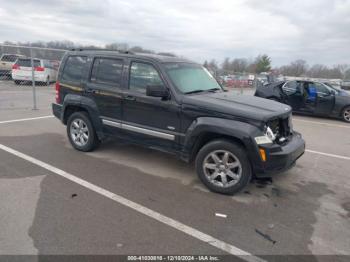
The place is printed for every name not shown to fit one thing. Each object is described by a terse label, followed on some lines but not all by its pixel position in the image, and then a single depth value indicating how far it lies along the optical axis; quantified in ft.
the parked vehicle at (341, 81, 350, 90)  108.36
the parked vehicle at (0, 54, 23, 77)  57.72
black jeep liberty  12.62
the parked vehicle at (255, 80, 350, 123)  35.94
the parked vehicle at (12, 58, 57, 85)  53.21
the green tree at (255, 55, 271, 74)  202.39
